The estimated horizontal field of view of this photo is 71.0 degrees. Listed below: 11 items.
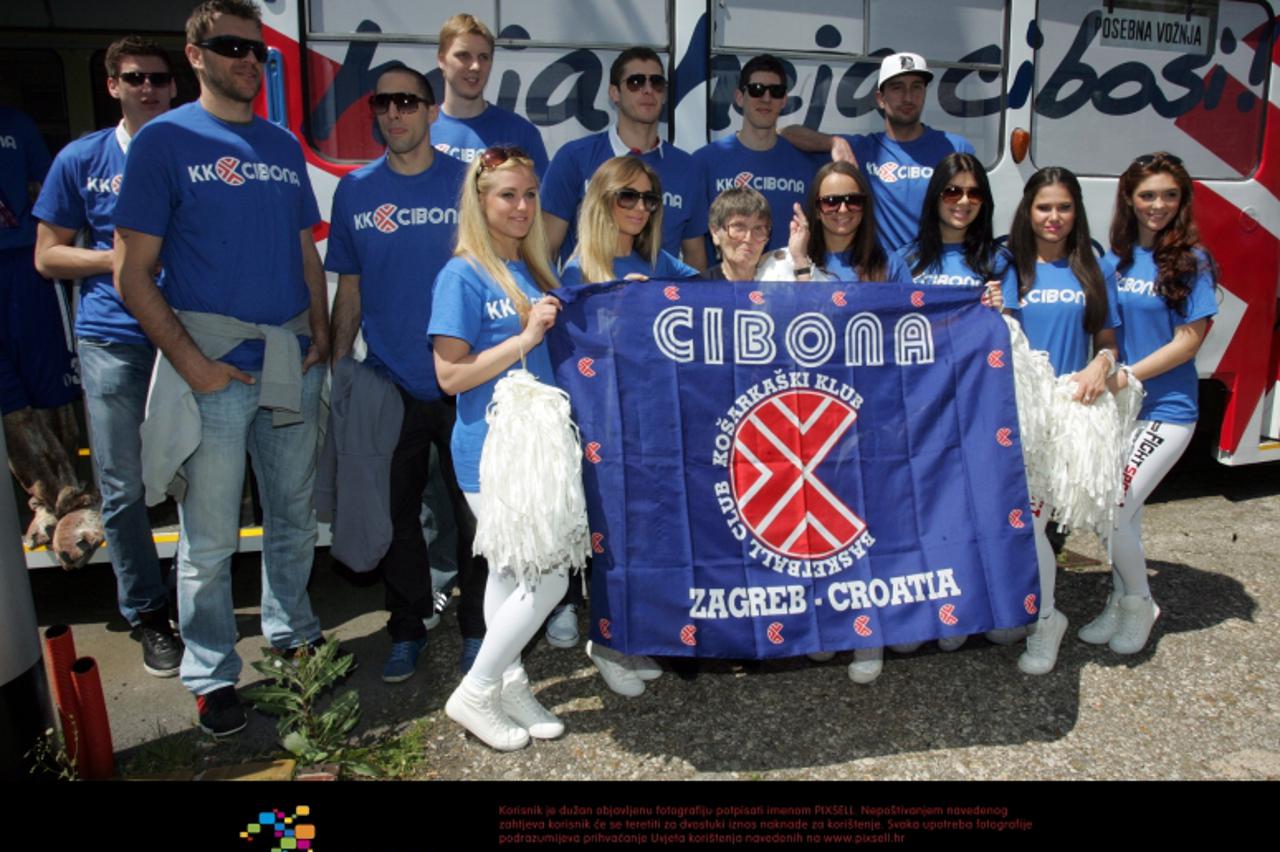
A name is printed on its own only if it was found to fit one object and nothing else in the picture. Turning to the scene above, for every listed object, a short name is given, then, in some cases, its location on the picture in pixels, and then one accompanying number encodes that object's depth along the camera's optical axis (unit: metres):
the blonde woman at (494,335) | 2.61
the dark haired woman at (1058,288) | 3.17
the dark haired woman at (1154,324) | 3.31
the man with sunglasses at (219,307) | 2.74
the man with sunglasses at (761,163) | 3.61
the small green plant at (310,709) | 2.69
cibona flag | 2.74
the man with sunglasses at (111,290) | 3.12
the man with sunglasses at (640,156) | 3.38
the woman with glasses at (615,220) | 2.83
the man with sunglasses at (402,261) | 3.06
